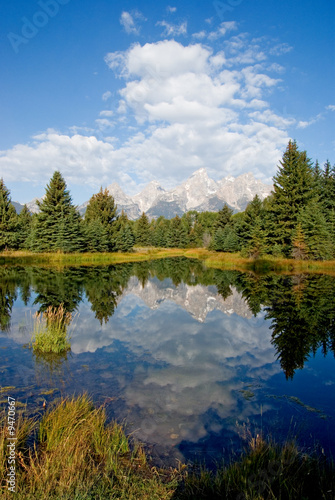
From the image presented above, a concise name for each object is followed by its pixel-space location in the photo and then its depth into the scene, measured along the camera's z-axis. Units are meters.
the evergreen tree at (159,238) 86.61
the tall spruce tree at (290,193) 38.75
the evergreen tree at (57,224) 43.50
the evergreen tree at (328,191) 44.84
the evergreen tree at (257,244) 39.94
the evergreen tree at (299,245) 34.25
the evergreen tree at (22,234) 48.41
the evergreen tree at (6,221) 44.69
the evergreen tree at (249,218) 50.81
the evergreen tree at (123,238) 53.53
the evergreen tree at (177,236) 85.44
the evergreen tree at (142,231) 78.81
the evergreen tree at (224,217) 65.88
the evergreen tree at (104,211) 53.16
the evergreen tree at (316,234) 34.19
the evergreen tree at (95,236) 46.41
